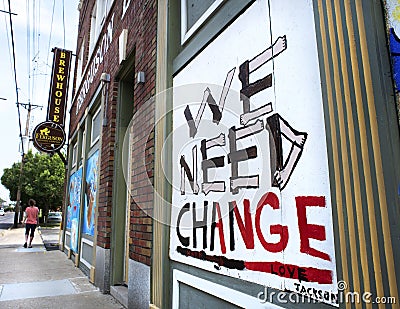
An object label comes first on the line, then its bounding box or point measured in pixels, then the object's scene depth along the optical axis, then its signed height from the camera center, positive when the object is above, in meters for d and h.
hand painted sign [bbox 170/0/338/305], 1.60 +0.27
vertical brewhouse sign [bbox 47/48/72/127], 12.28 +4.88
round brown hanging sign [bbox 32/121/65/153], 11.28 +2.64
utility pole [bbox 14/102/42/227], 26.23 +4.77
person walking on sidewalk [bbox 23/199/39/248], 10.84 -0.25
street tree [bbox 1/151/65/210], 29.75 +2.85
